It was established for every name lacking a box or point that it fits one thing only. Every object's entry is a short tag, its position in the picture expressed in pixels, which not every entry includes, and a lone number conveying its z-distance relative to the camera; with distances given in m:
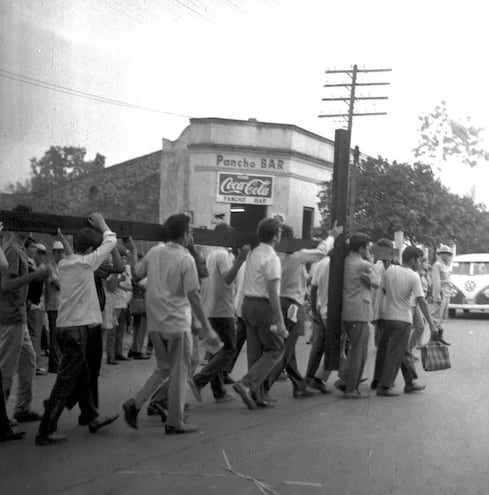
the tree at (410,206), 21.89
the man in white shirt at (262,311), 8.52
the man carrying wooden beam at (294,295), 9.19
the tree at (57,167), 17.66
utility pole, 28.98
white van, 22.45
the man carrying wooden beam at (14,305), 7.44
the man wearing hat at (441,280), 15.71
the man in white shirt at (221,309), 8.80
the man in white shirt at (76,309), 6.96
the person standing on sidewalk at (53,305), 11.20
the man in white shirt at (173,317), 7.31
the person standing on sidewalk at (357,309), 9.59
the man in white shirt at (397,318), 9.82
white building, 26.39
